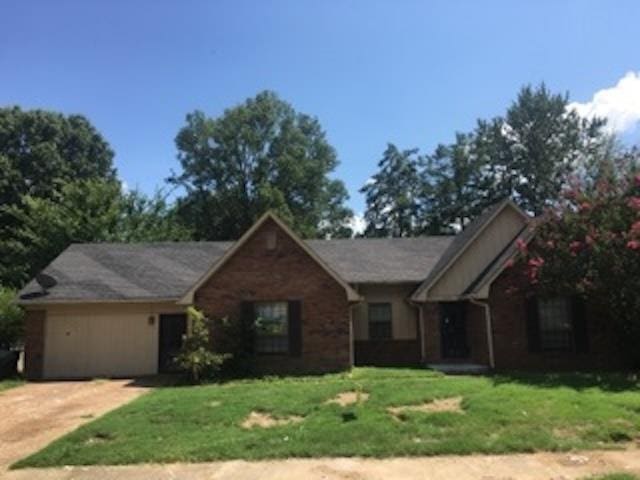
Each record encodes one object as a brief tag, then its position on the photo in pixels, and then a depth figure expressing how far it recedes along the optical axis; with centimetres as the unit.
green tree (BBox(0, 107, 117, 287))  3559
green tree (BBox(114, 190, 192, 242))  3619
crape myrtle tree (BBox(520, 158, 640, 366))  1582
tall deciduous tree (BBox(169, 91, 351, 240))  4641
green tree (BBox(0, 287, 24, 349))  2202
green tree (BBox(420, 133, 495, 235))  4653
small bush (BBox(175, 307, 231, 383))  1666
